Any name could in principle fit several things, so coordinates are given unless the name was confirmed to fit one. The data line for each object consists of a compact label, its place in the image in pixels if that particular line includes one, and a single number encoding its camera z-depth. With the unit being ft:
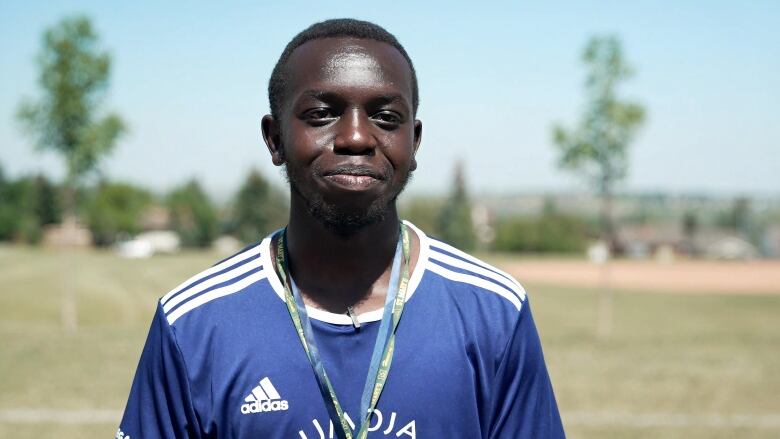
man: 7.98
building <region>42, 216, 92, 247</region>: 293.55
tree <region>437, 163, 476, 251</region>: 320.50
